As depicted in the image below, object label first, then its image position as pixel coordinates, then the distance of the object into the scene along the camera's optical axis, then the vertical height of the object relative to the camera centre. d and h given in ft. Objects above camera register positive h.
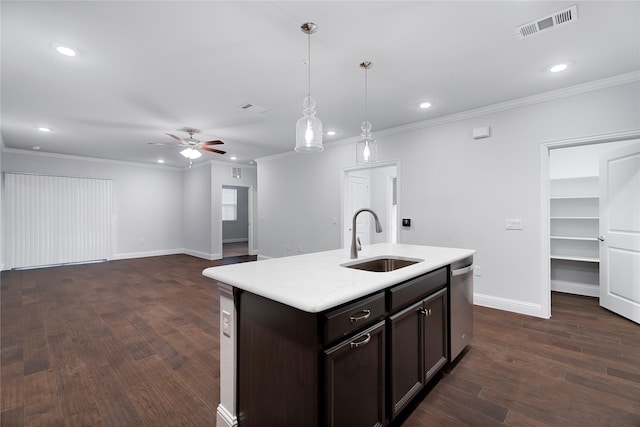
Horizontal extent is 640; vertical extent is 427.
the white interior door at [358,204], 17.56 +0.44
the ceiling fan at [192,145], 15.27 +3.68
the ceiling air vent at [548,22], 6.33 +4.39
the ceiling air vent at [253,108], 11.79 +4.41
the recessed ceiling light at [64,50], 7.47 +4.37
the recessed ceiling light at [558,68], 8.57 +4.37
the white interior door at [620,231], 10.03 -0.84
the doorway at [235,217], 36.91 -0.77
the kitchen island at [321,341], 3.89 -2.12
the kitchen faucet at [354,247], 7.01 -0.91
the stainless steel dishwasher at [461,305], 7.18 -2.55
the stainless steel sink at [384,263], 7.27 -1.41
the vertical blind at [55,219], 19.83 -0.56
